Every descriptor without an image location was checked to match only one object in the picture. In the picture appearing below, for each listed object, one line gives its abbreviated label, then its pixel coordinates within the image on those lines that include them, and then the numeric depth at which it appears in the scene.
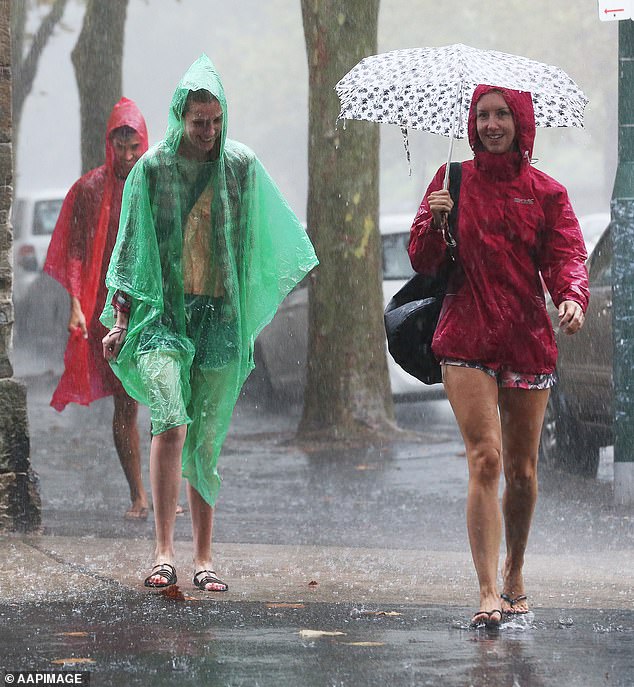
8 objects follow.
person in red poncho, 16.77
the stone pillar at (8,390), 14.77
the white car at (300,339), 28.59
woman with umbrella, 11.08
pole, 18.44
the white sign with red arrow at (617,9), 17.80
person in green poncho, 12.23
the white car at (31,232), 42.50
